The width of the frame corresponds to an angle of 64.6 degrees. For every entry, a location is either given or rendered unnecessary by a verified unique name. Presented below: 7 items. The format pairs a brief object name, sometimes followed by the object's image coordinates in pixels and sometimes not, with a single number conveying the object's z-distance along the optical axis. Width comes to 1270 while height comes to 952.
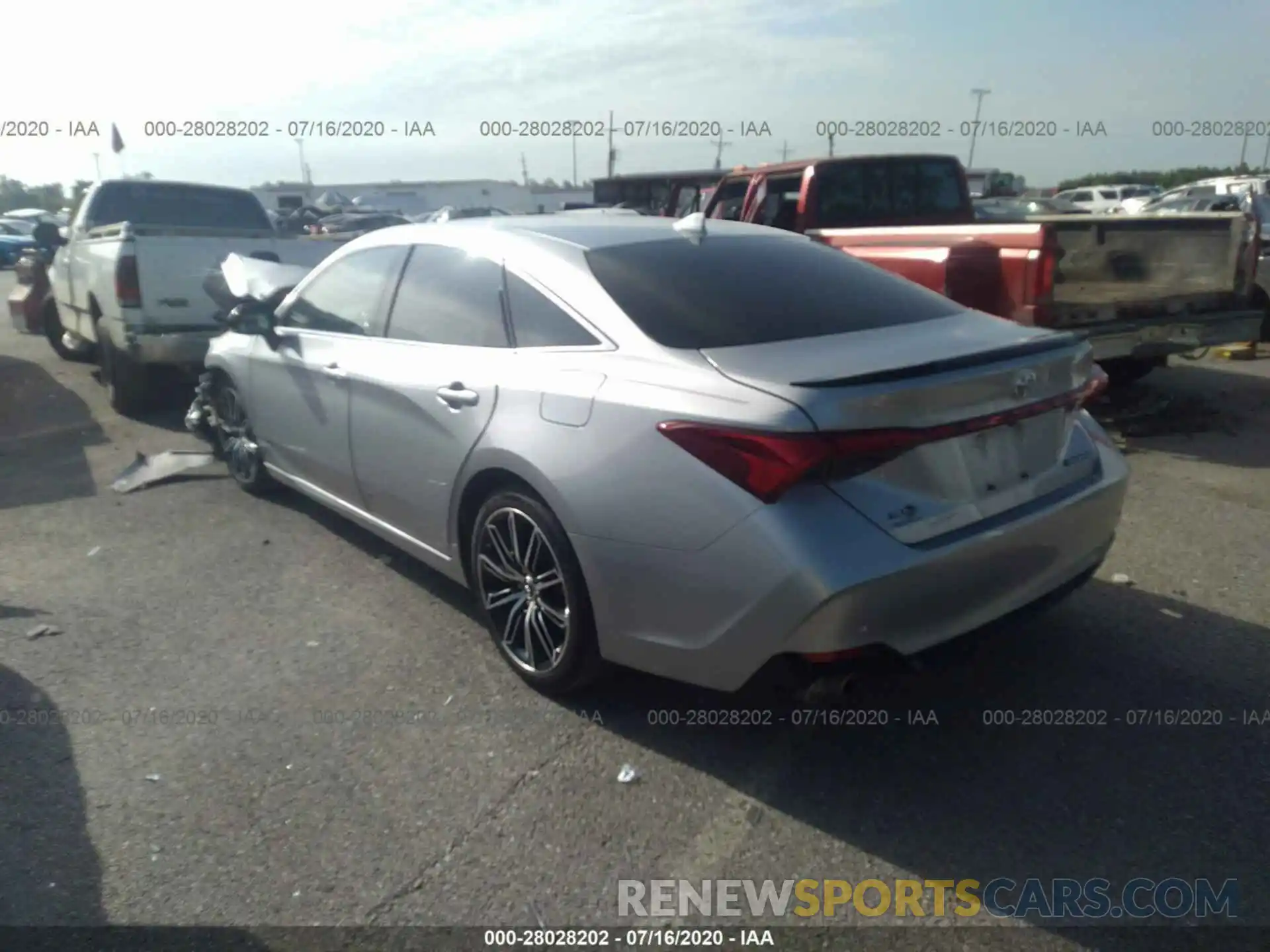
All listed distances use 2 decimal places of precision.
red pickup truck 6.37
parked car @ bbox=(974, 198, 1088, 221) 15.26
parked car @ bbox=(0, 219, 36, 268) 31.53
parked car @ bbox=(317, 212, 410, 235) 24.50
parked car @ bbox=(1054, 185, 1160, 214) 32.62
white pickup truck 7.74
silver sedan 2.72
